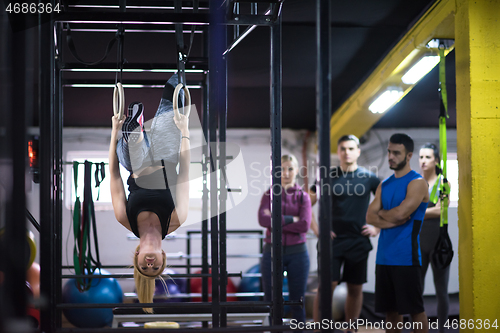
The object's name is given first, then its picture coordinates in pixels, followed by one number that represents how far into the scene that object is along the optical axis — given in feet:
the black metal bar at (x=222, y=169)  5.90
